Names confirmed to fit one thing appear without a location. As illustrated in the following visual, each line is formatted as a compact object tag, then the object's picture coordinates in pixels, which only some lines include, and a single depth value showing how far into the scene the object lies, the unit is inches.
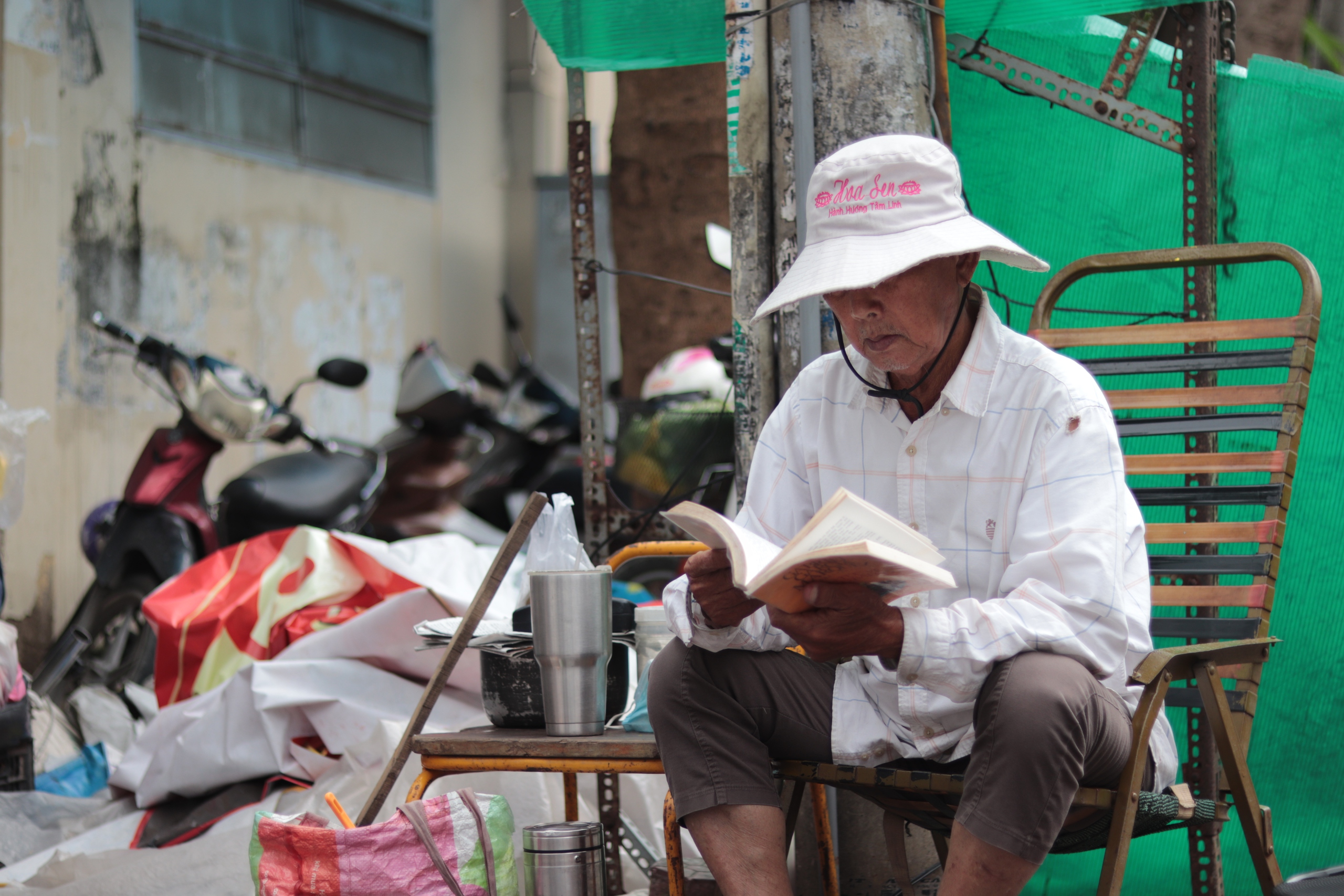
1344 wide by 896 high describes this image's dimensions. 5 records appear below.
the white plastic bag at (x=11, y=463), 143.2
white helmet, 201.5
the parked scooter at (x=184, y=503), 180.1
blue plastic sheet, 146.9
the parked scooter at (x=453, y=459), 225.8
